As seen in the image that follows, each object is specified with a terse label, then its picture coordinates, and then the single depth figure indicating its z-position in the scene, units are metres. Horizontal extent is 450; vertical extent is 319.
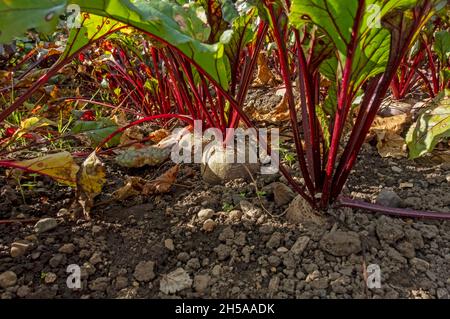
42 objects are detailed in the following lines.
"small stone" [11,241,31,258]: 0.43
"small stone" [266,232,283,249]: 0.44
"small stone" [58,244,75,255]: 0.44
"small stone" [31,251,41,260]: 0.43
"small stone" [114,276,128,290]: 0.40
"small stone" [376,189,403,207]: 0.48
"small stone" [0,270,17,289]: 0.40
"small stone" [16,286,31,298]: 0.39
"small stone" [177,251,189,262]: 0.43
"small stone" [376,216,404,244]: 0.44
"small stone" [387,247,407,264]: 0.42
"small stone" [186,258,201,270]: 0.42
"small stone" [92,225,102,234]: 0.47
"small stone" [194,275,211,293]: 0.40
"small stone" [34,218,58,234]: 0.47
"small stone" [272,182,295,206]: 0.50
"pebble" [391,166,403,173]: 0.59
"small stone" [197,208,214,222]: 0.48
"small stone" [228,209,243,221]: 0.48
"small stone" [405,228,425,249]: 0.44
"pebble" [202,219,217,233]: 0.47
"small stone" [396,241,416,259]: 0.43
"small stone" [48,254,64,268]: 0.43
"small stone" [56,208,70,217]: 0.50
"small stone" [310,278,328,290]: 0.40
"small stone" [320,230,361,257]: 0.42
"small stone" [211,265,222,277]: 0.42
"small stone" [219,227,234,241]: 0.45
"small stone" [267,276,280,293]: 0.40
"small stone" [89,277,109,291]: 0.40
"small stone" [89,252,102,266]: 0.43
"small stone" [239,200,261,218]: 0.48
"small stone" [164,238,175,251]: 0.45
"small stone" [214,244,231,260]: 0.43
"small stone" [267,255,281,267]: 0.42
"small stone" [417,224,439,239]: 0.45
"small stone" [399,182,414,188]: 0.54
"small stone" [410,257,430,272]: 0.41
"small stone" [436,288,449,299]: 0.39
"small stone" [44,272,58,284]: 0.41
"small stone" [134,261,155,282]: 0.41
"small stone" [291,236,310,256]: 0.43
